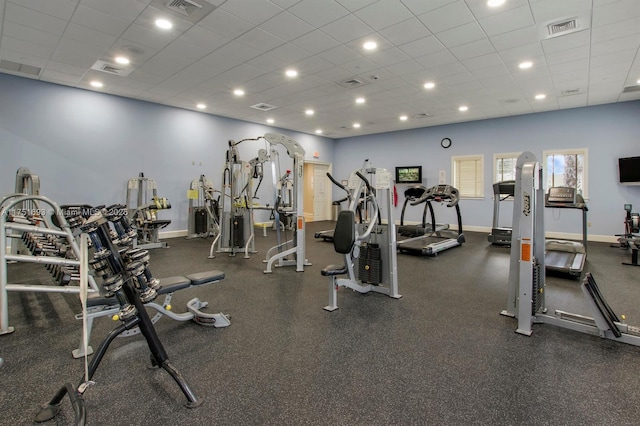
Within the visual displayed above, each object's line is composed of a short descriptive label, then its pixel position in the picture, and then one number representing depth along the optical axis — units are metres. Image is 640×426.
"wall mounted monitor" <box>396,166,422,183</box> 9.91
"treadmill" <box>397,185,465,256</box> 5.88
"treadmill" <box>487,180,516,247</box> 6.70
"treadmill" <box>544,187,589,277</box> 4.65
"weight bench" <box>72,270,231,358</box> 2.29
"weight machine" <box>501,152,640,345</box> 2.50
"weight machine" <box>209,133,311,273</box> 4.74
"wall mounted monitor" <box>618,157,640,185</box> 6.68
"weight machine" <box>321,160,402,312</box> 3.23
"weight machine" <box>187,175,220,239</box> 7.67
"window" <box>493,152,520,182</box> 8.56
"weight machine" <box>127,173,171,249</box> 6.38
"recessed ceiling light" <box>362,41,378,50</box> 4.21
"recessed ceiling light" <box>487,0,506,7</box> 3.25
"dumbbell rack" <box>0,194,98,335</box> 2.44
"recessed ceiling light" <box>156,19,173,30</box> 3.72
